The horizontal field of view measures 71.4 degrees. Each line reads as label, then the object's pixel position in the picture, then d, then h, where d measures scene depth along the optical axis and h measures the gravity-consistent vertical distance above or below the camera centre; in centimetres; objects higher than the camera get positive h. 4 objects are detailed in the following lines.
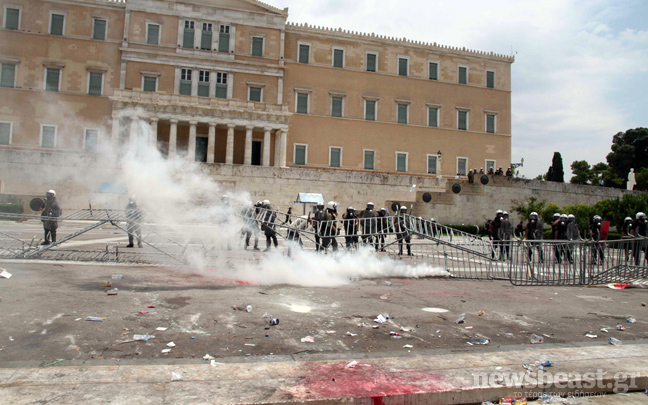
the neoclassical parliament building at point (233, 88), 3947 +1321
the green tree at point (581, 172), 7638 +1046
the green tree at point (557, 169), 6706 +941
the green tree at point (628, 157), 6769 +1180
